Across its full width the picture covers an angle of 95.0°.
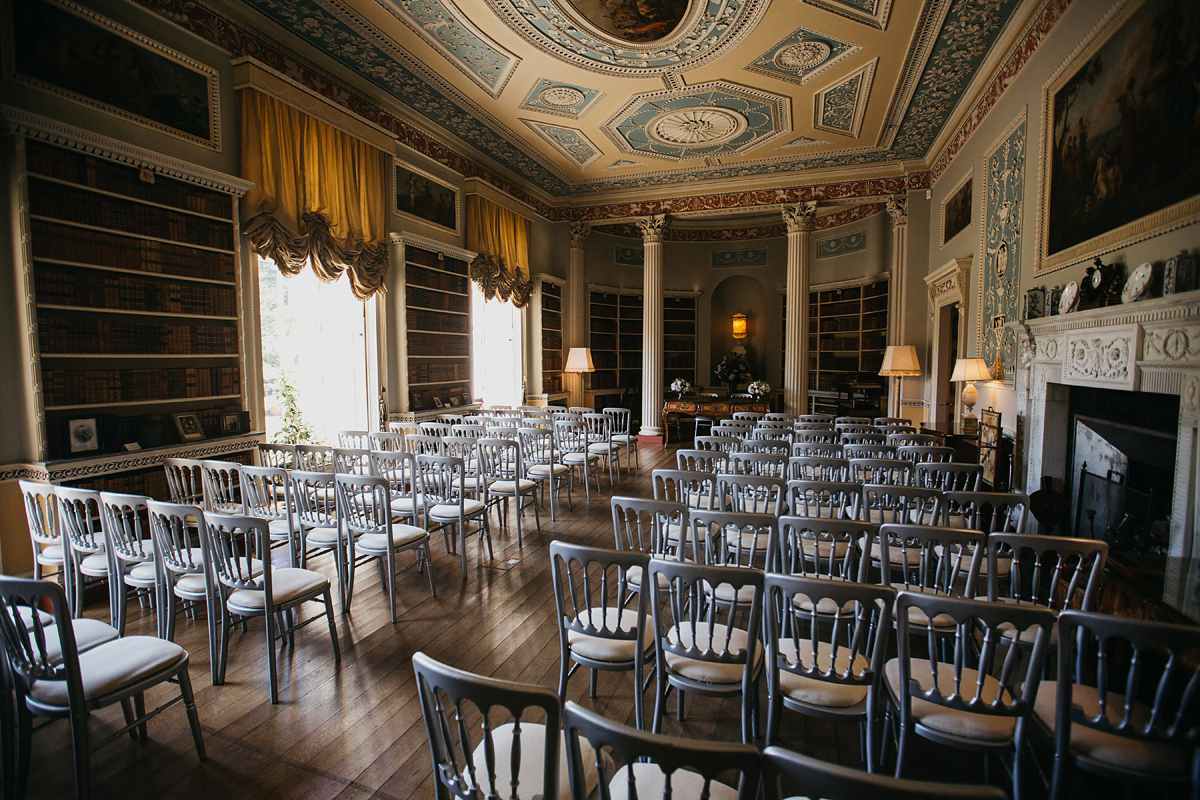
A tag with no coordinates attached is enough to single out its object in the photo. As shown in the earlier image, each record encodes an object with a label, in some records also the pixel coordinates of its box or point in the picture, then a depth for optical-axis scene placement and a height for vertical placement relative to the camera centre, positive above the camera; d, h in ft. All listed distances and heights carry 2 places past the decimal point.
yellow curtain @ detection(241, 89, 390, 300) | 16.79 +6.09
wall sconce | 46.60 +3.80
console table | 33.32 -2.25
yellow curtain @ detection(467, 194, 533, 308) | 28.66 +6.76
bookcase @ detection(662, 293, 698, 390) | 46.21 +3.04
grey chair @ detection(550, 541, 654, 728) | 6.55 -3.64
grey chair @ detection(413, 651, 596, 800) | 3.84 -2.91
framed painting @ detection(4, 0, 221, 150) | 12.03 +7.43
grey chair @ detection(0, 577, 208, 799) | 5.95 -3.64
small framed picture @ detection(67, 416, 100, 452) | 12.51 -1.45
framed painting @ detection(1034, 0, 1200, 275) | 9.84 +5.04
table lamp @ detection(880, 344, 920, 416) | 27.04 +0.42
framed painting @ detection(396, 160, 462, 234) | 23.84 +7.97
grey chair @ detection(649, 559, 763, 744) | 6.20 -3.57
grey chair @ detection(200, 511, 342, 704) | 8.25 -3.61
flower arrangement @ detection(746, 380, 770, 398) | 34.47 -1.14
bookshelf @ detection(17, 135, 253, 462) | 12.16 +1.87
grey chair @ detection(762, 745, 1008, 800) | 2.94 -2.28
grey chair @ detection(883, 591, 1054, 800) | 5.15 -3.51
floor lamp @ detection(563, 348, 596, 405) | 34.65 +0.64
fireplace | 9.30 -0.24
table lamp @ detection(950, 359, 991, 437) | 18.81 -0.13
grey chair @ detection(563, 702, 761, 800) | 3.26 -2.35
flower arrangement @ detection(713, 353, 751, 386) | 37.42 -0.08
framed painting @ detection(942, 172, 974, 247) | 23.85 +7.32
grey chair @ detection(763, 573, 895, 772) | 5.63 -3.51
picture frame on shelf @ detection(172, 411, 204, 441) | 14.67 -1.47
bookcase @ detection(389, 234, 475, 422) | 23.86 +1.98
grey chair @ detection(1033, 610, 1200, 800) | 4.79 -3.62
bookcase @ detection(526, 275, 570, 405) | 34.53 +1.90
